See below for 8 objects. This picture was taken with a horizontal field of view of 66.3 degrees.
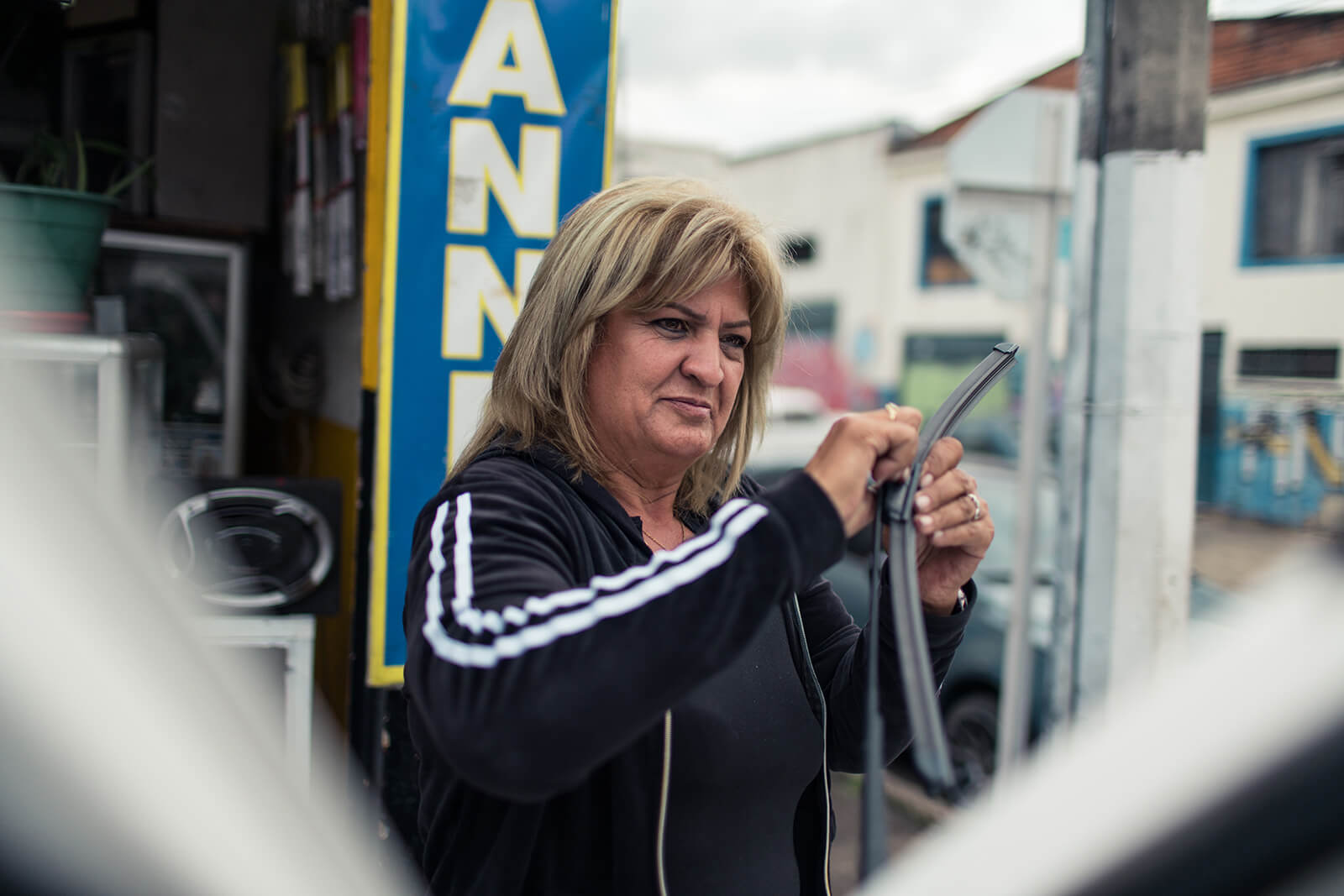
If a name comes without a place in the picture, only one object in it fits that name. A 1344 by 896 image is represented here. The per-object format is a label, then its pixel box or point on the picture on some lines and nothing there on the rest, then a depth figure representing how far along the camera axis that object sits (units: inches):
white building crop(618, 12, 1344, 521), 526.6
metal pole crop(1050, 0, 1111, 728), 117.4
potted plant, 89.7
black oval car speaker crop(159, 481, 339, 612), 103.5
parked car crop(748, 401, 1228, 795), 197.2
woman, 40.0
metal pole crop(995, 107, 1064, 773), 147.2
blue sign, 99.5
